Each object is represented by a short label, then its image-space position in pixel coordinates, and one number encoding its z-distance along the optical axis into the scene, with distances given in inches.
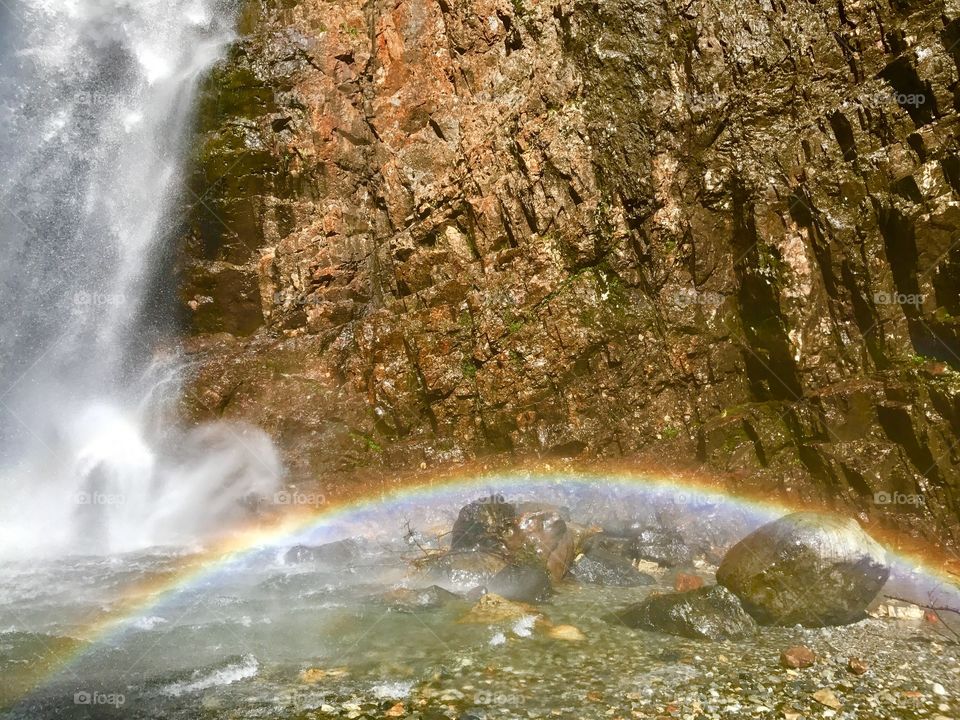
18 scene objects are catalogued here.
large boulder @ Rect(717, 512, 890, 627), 338.6
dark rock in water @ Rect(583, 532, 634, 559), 464.4
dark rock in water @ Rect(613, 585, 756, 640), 329.1
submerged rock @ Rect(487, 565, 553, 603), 404.8
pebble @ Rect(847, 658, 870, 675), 282.7
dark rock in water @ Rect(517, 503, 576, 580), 441.7
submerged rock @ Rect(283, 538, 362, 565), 495.8
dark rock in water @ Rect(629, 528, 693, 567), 456.6
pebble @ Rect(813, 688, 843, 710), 257.0
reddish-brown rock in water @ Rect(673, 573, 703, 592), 404.5
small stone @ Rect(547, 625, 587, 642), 337.4
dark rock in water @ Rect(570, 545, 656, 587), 427.8
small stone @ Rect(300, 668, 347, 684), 296.0
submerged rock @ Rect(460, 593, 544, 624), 365.1
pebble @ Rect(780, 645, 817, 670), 289.4
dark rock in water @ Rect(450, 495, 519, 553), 464.8
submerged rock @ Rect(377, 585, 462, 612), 395.5
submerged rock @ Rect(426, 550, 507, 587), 431.2
